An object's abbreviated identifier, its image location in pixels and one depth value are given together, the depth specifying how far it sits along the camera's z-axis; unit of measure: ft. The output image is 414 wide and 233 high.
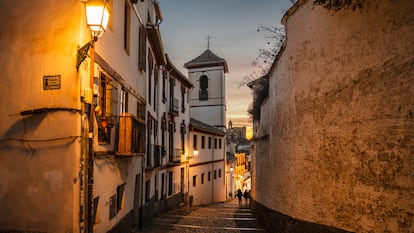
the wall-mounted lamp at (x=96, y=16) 19.47
